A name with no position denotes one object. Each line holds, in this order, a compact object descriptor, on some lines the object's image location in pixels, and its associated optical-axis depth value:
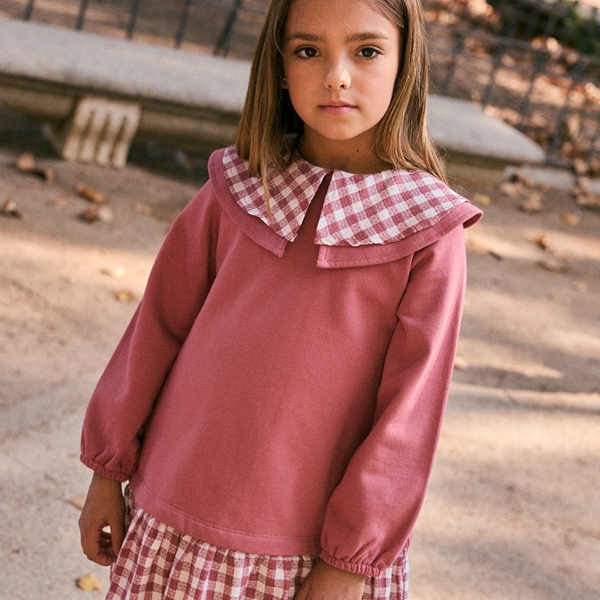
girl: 1.50
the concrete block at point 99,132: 4.75
